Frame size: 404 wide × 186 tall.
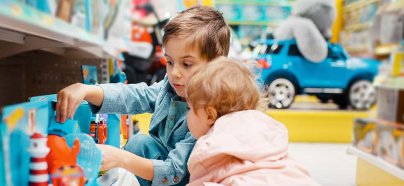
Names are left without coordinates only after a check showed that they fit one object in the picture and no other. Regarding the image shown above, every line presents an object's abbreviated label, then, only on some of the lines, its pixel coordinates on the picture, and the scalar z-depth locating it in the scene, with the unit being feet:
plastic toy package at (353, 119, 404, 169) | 4.46
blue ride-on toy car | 8.14
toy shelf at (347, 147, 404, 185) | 4.16
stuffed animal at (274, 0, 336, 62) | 8.24
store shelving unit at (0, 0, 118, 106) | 3.63
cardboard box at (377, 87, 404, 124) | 5.30
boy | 2.73
